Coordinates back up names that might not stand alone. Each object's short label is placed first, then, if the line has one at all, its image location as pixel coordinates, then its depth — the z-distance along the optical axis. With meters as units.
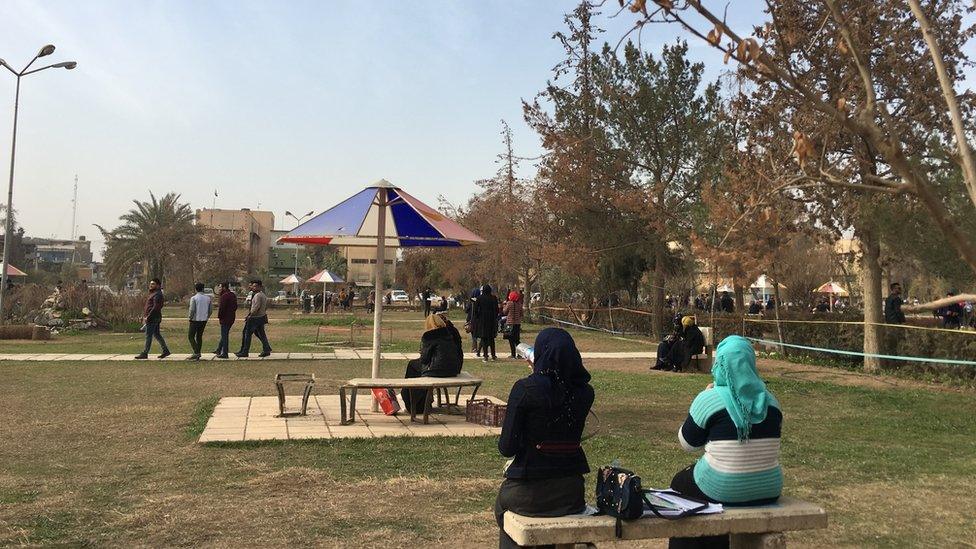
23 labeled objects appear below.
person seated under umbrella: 8.92
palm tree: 52.31
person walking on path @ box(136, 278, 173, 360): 15.68
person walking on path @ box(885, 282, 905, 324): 15.44
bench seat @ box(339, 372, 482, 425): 8.22
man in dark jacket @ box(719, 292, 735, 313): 34.84
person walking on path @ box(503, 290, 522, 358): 18.11
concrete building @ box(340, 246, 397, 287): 69.25
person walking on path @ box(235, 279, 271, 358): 16.70
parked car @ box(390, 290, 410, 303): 62.35
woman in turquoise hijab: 3.73
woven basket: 8.80
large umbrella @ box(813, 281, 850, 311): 39.09
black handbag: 3.54
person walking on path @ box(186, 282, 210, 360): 15.98
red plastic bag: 9.42
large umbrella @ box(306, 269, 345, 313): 39.78
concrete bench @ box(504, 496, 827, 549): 3.47
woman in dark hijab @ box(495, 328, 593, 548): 3.64
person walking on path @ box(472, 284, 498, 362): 16.88
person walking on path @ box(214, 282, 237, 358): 16.61
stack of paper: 3.65
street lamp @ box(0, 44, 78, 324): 23.02
